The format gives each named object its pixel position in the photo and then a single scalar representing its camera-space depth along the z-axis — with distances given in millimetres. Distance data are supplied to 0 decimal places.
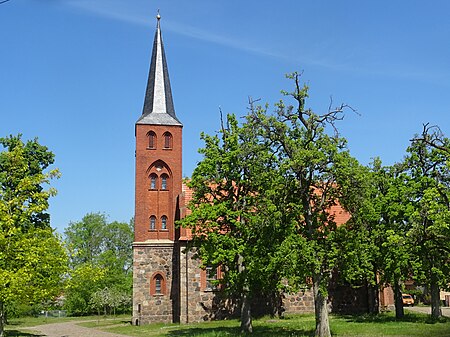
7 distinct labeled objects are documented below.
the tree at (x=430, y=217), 18906
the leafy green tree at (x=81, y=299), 58000
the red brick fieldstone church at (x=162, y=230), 34438
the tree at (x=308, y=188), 20391
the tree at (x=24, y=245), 17000
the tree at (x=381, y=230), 20897
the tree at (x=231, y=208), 25203
